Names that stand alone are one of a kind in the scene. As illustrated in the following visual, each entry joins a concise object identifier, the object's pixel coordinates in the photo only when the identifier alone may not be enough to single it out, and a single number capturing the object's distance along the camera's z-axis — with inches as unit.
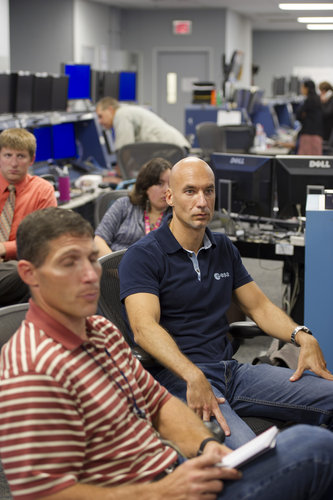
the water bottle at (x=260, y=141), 363.6
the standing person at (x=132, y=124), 241.0
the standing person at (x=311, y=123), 368.2
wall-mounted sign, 560.1
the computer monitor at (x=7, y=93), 204.2
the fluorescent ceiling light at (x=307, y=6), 469.7
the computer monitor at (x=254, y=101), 420.9
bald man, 81.7
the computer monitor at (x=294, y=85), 607.5
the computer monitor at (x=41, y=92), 225.1
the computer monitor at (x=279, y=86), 561.9
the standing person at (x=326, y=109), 406.3
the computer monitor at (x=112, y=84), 293.6
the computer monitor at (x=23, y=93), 213.0
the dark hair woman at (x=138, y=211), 134.8
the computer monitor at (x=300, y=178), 143.3
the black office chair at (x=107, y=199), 158.1
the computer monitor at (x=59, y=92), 239.1
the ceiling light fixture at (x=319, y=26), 672.2
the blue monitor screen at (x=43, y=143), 225.0
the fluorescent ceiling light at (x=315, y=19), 584.1
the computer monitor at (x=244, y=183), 149.9
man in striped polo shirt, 50.1
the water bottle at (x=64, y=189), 193.9
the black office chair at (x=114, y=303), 96.2
